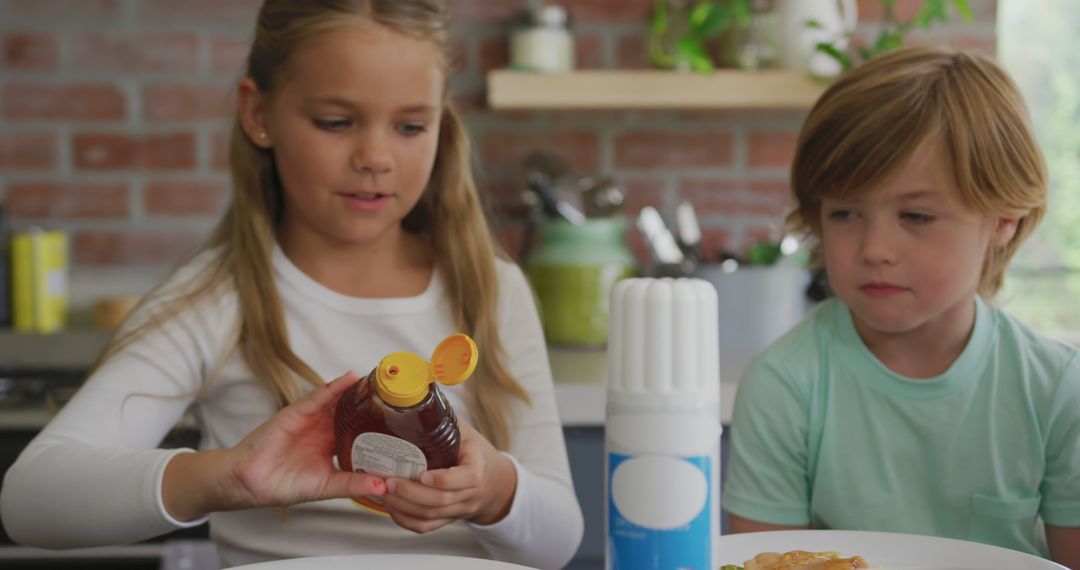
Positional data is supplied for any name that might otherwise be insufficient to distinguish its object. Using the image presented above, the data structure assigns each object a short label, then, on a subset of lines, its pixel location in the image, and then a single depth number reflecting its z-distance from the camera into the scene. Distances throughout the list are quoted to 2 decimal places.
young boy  2.04
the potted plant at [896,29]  2.89
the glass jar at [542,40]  3.05
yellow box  3.03
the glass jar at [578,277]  2.94
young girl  2.01
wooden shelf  3.01
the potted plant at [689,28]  2.99
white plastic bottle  1.62
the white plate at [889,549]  1.77
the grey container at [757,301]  2.89
